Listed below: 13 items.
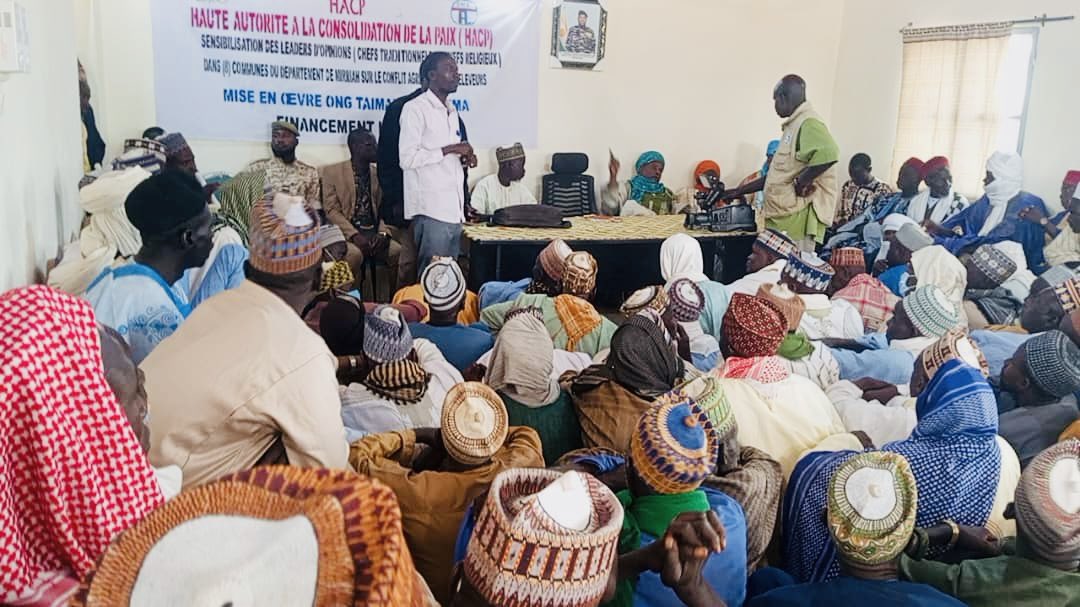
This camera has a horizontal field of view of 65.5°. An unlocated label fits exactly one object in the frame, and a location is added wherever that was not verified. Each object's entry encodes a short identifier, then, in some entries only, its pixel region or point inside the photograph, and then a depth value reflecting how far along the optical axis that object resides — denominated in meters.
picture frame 6.72
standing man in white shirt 5.06
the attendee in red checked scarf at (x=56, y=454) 0.98
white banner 5.61
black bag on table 5.72
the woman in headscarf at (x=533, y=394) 2.33
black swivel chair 6.82
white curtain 6.47
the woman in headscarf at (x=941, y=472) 1.84
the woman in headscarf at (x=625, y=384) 2.21
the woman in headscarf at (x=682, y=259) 4.22
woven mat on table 5.40
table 5.35
